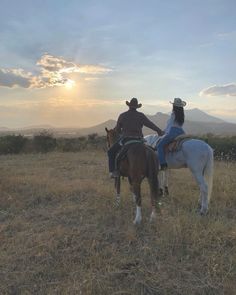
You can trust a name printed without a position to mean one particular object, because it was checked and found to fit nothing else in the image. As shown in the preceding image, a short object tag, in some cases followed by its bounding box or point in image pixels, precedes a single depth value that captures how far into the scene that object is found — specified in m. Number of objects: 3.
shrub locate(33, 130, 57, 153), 25.91
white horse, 8.73
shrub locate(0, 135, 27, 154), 24.77
